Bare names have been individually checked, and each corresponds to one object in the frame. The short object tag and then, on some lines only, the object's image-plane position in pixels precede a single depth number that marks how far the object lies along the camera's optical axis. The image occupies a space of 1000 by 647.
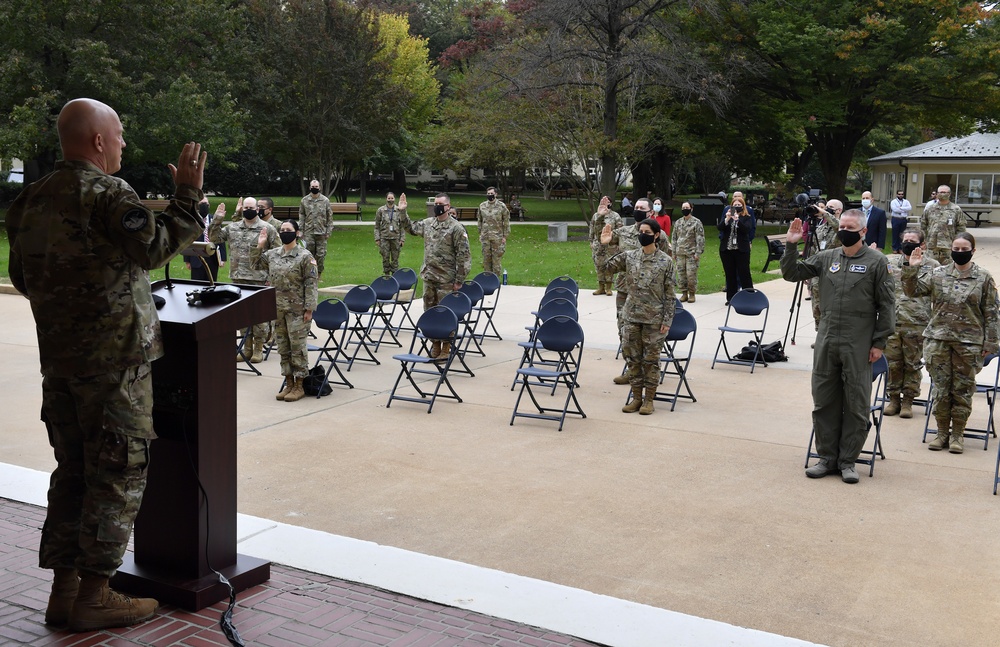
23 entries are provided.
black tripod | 11.60
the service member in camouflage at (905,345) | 9.35
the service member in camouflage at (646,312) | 9.62
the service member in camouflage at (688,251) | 17.38
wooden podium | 4.54
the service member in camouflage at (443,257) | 12.46
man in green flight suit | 7.39
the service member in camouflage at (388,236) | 19.44
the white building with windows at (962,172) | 40.25
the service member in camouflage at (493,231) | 18.06
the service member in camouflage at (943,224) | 18.53
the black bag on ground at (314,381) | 10.41
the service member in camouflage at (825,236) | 12.23
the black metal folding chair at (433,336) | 9.98
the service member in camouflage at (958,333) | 8.12
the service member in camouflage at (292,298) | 10.05
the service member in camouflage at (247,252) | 11.91
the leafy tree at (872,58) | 30.23
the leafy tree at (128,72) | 29.52
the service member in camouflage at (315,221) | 18.61
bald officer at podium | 4.11
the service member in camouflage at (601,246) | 16.69
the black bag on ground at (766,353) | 12.32
